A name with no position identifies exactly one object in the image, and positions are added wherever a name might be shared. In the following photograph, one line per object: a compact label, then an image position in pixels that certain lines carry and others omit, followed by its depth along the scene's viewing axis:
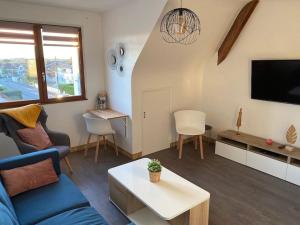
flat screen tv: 3.03
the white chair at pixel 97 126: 3.50
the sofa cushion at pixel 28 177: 2.03
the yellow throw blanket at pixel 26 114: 2.95
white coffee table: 1.91
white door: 3.77
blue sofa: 1.71
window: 3.27
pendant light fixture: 2.44
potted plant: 2.19
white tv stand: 2.98
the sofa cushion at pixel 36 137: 2.90
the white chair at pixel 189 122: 3.74
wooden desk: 3.58
